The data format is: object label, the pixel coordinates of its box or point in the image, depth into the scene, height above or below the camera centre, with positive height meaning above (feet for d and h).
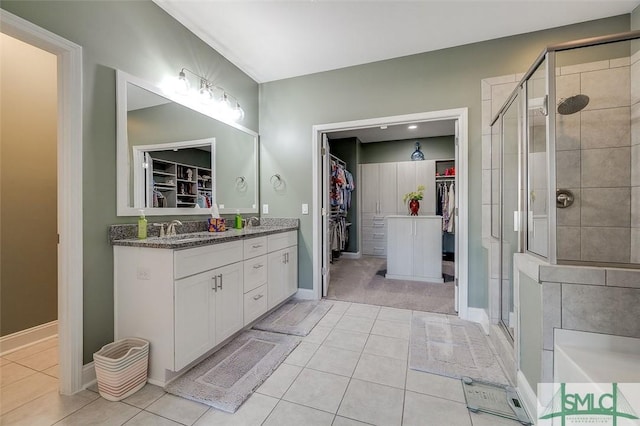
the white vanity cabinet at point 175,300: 5.26 -1.92
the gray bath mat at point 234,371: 4.97 -3.49
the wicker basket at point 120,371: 4.83 -3.00
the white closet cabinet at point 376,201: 18.93 +0.75
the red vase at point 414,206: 14.06 +0.29
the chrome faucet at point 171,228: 6.86 -0.41
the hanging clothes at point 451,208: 17.33 +0.21
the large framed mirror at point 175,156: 6.10 +1.63
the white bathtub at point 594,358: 3.47 -2.11
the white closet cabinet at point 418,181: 17.90 +2.10
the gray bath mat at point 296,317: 7.80 -3.48
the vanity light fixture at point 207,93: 7.34 +3.67
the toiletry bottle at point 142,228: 6.09 -0.36
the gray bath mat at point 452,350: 5.77 -3.53
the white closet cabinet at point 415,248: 12.69 -1.84
